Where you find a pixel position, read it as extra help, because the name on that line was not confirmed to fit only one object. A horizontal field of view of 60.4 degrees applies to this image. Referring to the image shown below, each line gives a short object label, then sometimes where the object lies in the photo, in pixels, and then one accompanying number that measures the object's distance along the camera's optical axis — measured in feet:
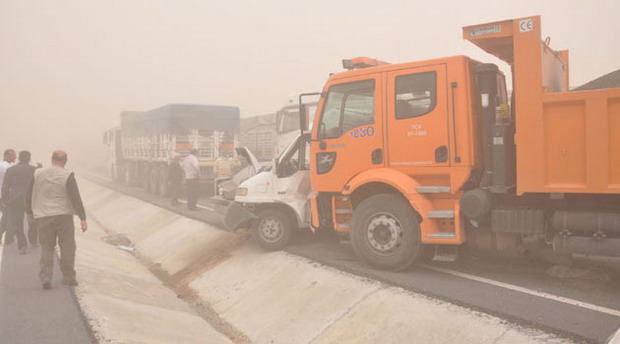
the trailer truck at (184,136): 59.62
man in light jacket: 22.36
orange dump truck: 18.71
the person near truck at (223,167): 50.72
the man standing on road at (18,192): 30.01
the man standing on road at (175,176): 53.51
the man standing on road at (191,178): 48.39
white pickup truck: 29.14
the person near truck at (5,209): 31.58
